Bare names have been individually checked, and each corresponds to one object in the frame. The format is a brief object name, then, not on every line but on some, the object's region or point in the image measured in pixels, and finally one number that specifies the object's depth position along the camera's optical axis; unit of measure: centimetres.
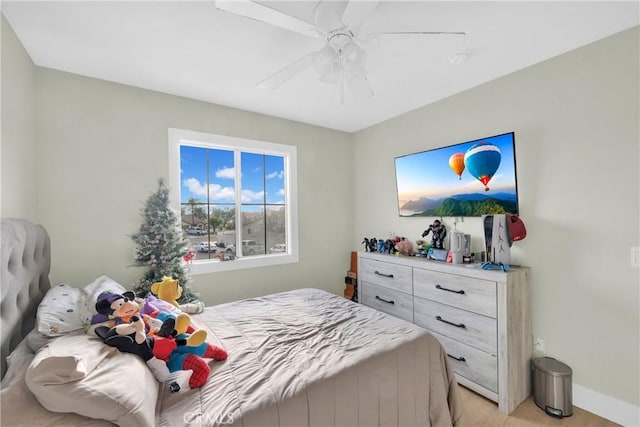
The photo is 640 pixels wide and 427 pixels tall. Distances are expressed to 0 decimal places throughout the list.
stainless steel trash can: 193
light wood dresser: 201
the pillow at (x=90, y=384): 87
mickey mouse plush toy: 121
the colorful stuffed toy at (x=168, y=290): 193
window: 289
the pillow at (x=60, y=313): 123
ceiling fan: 125
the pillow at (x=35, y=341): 117
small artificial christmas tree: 230
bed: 90
